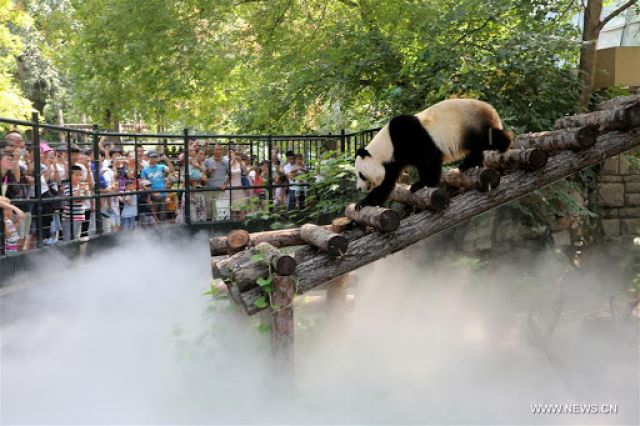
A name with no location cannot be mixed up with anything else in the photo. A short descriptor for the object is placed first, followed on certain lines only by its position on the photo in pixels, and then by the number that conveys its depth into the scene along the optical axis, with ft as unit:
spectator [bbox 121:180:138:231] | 34.53
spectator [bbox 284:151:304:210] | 39.95
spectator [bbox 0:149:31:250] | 22.91
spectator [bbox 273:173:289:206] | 39.99
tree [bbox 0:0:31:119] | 62.23
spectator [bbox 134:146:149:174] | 37.77
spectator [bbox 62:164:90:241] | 28.19
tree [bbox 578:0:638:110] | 35.55
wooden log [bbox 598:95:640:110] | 21.18
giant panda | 20.29
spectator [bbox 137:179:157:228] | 36.27
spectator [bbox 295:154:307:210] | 39.60
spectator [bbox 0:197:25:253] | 21.61
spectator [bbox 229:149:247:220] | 38.86
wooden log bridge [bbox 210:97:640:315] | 19.62
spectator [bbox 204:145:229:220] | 38.68
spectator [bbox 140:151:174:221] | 37.06
